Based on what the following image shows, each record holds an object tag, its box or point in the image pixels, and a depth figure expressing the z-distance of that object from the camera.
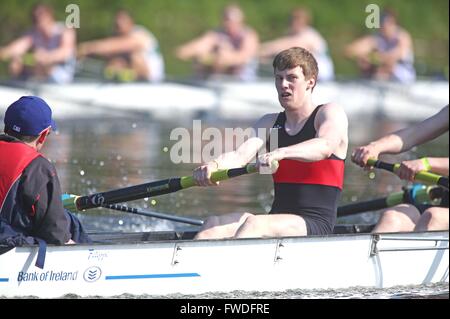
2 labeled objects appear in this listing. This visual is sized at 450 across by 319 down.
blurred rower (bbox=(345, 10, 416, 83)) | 21.11
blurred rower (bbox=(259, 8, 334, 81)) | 20.84
